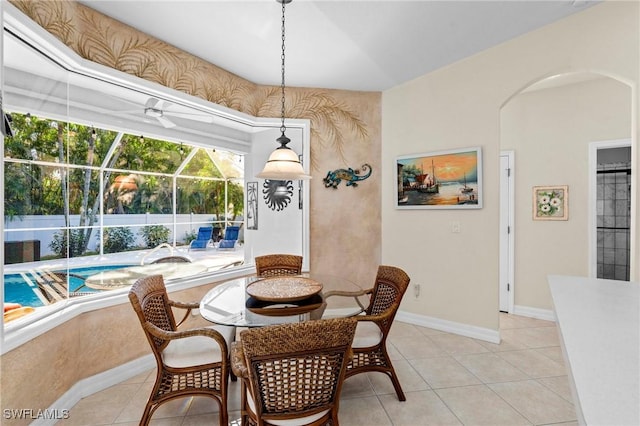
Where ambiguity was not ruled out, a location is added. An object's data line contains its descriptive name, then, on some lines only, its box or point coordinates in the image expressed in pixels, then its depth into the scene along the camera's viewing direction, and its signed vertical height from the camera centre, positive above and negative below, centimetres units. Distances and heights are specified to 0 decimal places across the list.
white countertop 56 -35
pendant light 227 +32
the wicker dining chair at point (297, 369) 131 -72
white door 395 -27
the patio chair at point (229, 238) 372 -35
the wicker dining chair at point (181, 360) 181 -93
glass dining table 181 -63
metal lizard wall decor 389 +43
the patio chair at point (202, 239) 348 -34
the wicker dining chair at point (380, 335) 216 -91
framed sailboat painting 331 +35
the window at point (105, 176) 187 +29
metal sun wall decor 384 +21
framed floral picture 366 +10
